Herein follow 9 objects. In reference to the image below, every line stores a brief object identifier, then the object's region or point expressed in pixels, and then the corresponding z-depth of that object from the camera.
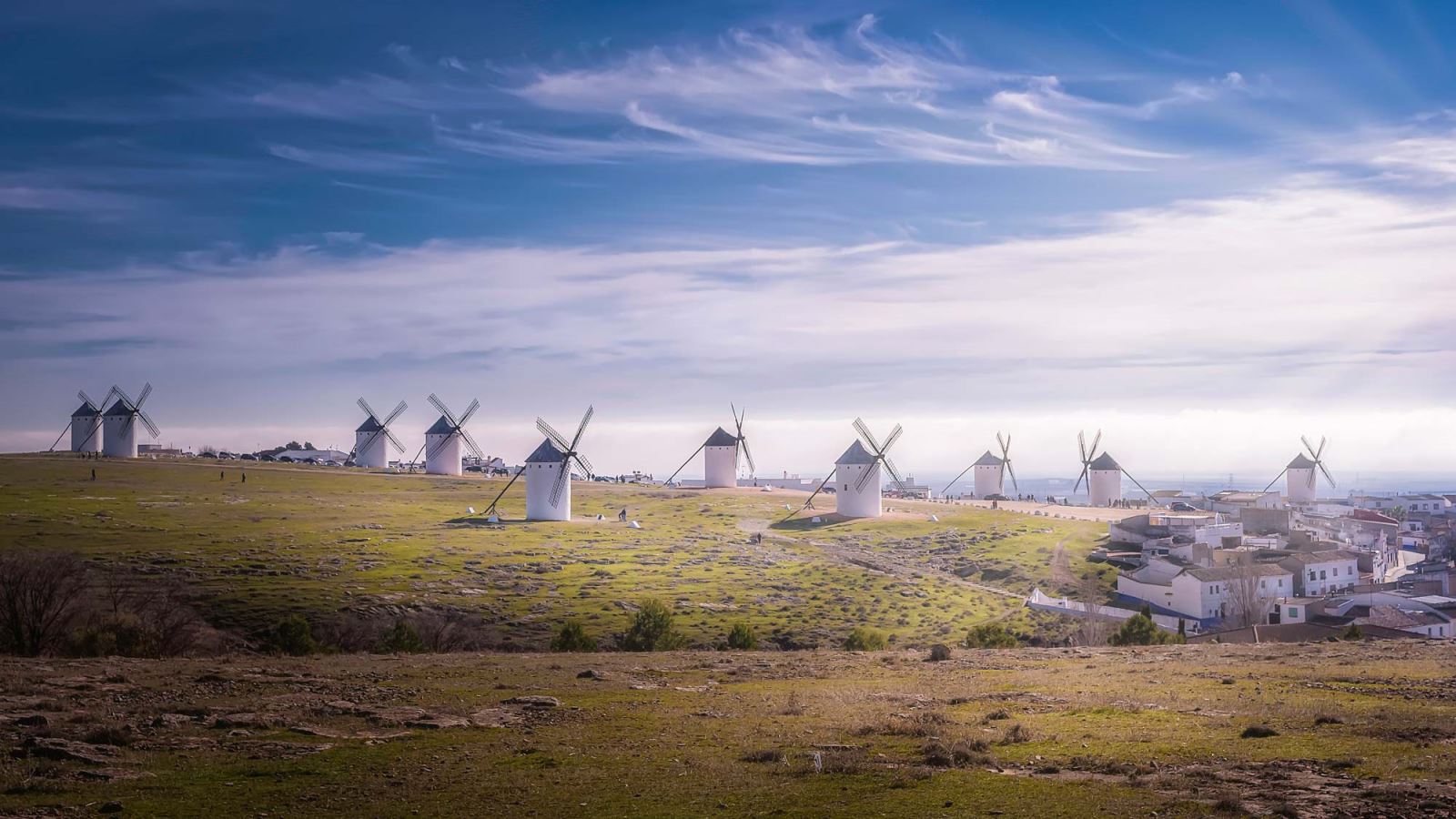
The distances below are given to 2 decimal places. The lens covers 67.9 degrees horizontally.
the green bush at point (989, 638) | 62.47
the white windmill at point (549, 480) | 125.88
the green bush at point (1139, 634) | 63.03
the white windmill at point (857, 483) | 138.88
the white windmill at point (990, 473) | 185.00
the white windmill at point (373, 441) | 189.50
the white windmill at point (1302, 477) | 185.75
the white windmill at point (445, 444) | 175.00
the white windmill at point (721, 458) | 176.12
